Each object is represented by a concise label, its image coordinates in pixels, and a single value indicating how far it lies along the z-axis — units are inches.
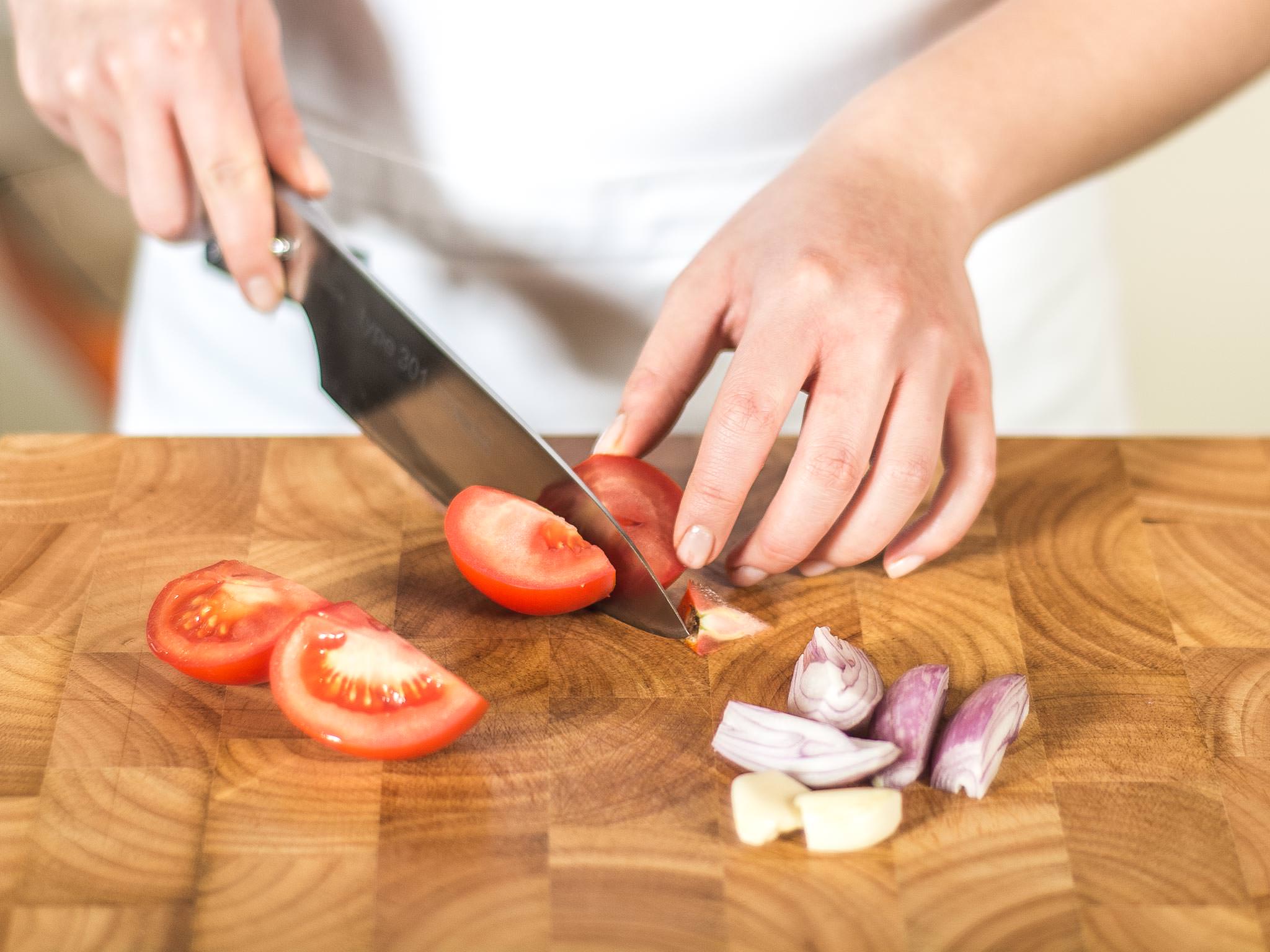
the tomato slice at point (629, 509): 22.0
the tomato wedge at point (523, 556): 21.6
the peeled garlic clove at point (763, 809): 19.9
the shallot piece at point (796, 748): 20.4
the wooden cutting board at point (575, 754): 19.7
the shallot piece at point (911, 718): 20.7
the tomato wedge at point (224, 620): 21.0
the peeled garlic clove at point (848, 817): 19.8
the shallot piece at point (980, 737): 20.5
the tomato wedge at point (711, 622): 22.2
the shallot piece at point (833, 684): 21.0
